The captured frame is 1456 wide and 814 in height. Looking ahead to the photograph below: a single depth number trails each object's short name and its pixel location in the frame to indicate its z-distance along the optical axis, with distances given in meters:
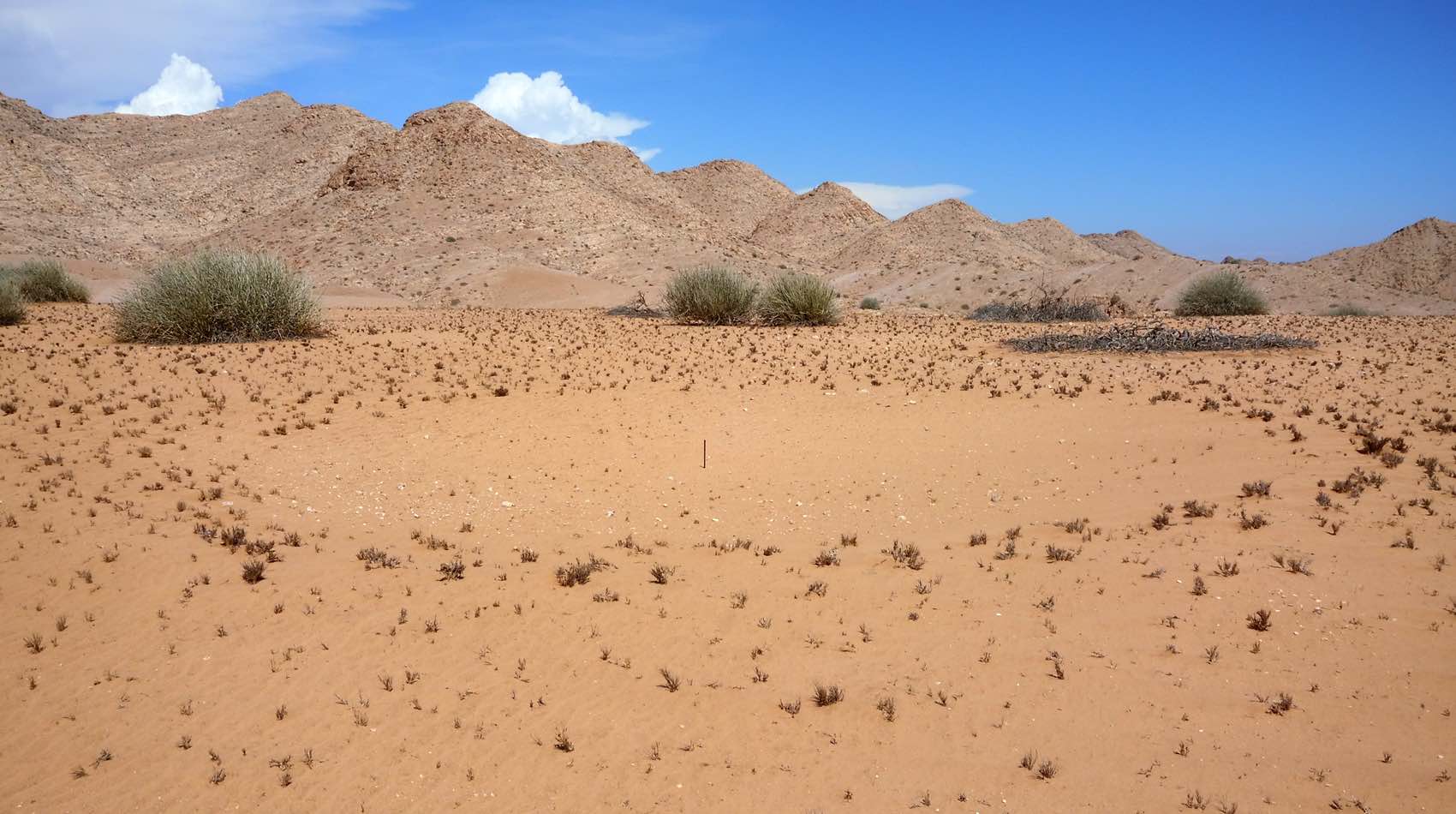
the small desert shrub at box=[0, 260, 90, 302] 28.78
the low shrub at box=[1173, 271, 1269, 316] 31.88
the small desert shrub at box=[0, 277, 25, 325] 20.94
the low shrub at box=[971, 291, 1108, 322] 27.06
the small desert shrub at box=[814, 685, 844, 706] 5.32
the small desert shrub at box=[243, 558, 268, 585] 6.89
